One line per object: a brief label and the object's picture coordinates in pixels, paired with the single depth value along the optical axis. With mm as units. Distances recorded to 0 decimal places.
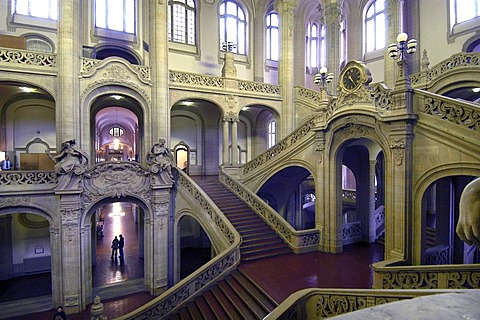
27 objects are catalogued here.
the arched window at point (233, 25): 21094
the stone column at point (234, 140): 17303
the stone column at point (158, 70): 15047
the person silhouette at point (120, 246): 17344
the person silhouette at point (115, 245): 17391
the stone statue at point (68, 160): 12059
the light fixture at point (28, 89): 14180
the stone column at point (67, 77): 12805
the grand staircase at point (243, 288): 7598
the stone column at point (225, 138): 17116
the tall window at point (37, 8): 15742
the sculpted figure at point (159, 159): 14024
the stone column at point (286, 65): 18562
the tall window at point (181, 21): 19578
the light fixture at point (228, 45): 17094
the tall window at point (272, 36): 22797
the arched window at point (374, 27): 19897
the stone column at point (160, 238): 14094
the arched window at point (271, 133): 23844
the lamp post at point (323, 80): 11742
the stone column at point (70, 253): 12297
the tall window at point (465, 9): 15230
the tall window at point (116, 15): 17516
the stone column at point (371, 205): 12836
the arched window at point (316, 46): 25594
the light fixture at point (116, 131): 41962
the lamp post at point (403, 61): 8453
